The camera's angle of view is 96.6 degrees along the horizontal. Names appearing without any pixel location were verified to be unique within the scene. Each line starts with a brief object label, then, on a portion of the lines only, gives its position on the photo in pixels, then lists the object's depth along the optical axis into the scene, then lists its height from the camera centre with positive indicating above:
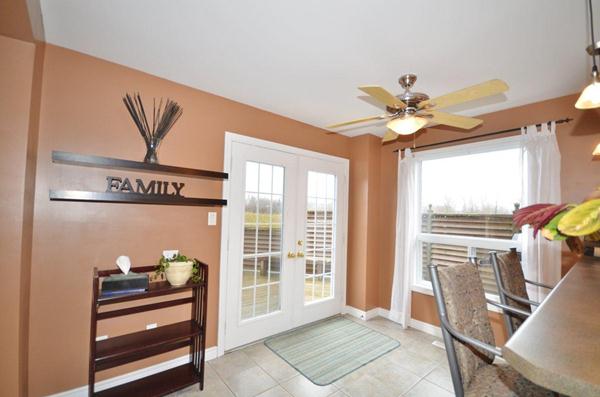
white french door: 2.78 -0.38
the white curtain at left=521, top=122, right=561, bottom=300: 2.41 +0.23
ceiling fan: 1.51 +0.68
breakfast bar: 0.42 -0.26
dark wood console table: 1.83 -1.04
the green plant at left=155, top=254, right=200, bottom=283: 2.14 -0.48
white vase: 2.11 -0.53
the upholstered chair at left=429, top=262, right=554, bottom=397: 1.23 -0.62
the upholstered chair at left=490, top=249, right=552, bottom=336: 1.68 -0.46
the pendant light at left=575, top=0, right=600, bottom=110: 1.25 +0.57
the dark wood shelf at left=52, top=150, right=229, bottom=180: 1.77 +0.30
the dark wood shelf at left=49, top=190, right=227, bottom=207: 1.77 +0.05
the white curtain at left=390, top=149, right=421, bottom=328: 3.38 -0.31
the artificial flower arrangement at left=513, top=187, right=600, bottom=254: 0.60 -0.02
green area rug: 2.45 -1.47
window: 2.83 +0.12
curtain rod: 2.45 +0.85
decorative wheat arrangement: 2.18 +0.73
